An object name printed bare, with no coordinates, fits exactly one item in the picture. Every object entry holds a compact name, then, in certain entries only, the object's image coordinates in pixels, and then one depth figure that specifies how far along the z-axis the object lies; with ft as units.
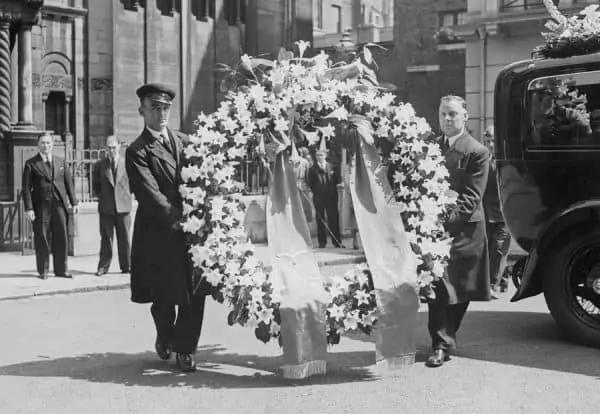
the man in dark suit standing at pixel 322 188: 23.31
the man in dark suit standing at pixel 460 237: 24.06
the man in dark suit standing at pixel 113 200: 45.60
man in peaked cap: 22.90
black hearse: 27.27
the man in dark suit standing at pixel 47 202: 42.63
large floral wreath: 22.20
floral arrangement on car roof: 28.17
